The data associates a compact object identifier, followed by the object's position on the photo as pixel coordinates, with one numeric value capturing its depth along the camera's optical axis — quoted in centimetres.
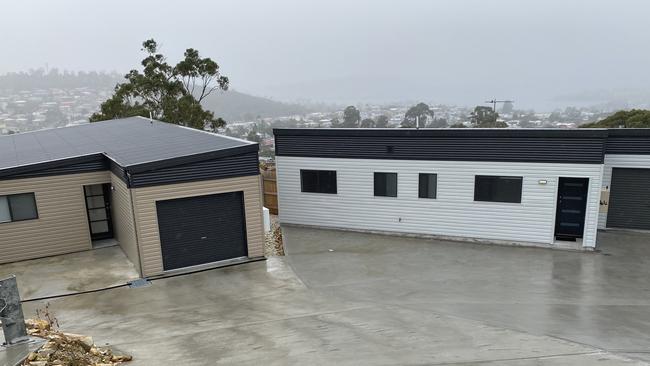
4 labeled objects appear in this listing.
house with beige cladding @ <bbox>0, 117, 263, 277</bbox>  1247
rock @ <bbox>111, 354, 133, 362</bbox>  724
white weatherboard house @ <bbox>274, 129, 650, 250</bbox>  1438
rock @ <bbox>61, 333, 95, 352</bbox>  719
